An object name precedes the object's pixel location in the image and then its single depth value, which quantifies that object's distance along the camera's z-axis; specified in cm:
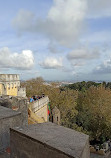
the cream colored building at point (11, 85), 2011
